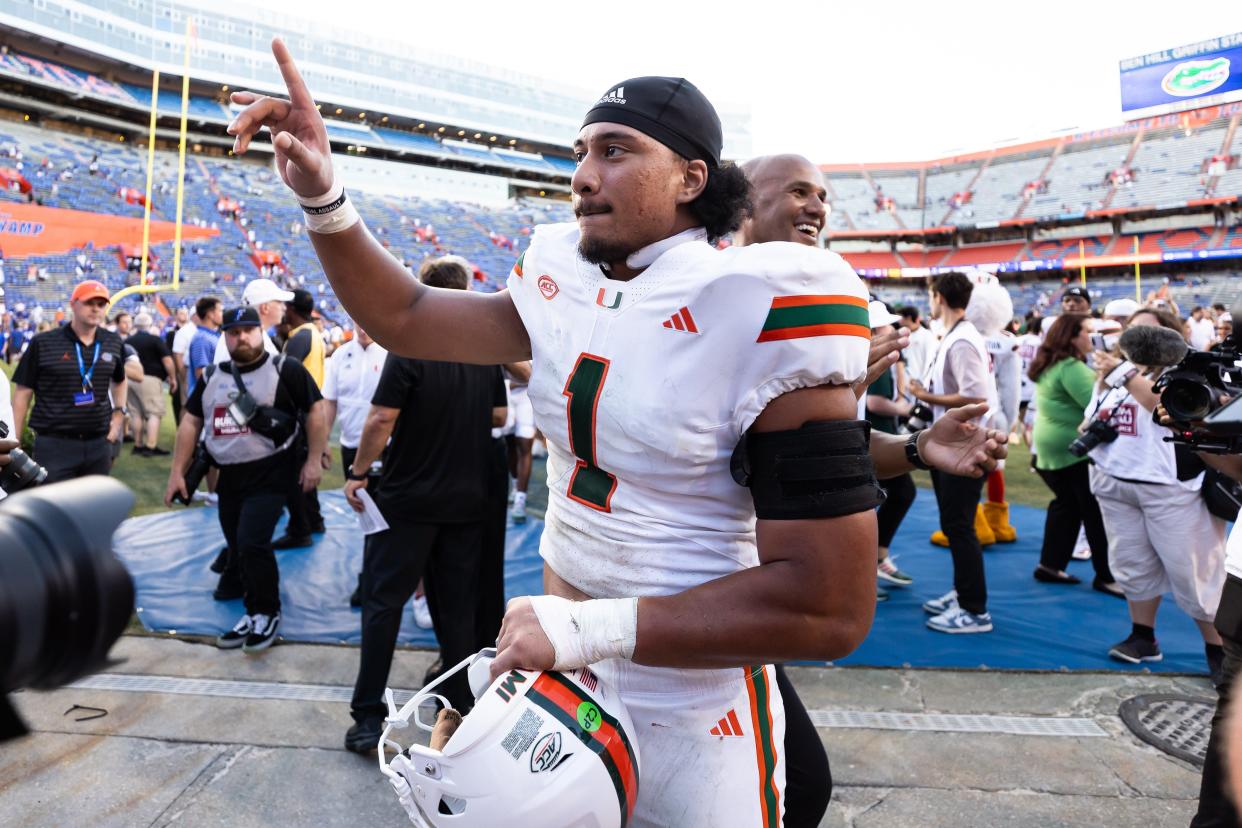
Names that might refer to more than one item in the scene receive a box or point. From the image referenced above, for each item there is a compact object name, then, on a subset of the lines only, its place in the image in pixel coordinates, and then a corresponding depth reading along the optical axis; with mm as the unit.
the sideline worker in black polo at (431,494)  3889
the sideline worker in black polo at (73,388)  5906
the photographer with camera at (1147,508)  4184
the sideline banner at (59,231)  27219
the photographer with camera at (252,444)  4758
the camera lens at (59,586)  741
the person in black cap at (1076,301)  5750
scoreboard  37969
